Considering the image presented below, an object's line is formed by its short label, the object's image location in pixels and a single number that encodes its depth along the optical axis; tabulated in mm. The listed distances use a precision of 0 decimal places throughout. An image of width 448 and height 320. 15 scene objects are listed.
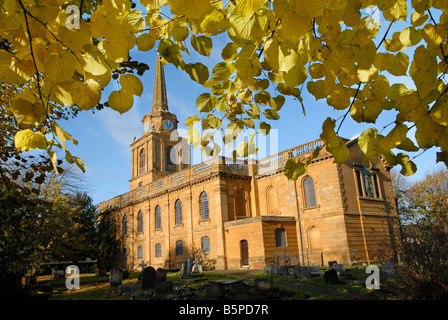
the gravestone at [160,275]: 17164
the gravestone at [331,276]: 14469
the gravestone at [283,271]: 18225
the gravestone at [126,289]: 15869
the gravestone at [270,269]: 19359
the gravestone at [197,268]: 23906
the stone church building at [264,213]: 23984
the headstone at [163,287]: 14102
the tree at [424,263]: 8104
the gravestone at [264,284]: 12023
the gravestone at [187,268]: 20172
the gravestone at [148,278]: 16359
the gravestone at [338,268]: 17047
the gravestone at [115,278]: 19328
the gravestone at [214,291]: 11516
